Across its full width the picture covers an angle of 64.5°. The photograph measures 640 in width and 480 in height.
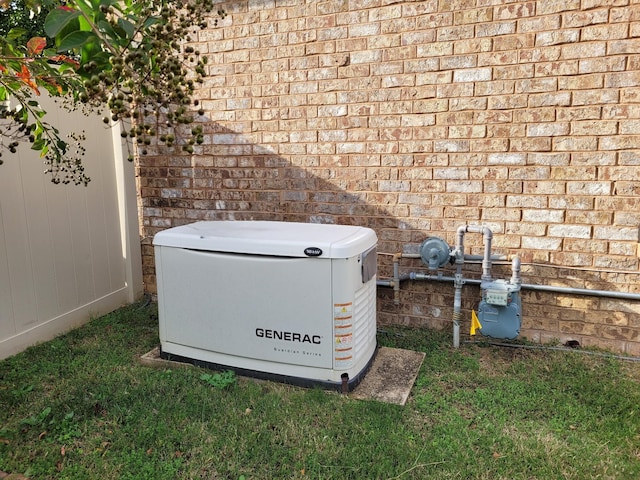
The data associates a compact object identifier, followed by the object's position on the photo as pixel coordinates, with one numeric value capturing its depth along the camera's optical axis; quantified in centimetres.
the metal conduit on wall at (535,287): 321
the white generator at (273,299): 281
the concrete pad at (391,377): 289
